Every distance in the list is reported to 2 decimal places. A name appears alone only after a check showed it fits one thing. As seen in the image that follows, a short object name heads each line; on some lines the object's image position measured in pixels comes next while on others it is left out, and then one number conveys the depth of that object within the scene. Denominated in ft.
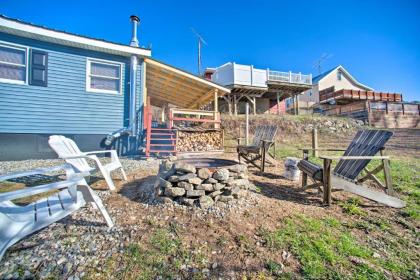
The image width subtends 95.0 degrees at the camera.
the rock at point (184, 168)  9.25
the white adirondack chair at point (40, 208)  4.83
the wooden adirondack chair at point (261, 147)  15.92
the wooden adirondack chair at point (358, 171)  9.25
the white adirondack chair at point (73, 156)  10.07
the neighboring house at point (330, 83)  79.21
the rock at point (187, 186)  9.20
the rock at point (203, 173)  9.35
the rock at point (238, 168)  9.98
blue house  19.30
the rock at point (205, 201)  9.02
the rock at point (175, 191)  9.14
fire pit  9.20
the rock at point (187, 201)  9.06
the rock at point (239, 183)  9.73
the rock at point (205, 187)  9.28
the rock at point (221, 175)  9.46
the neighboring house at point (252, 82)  53.01
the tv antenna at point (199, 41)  67.46
